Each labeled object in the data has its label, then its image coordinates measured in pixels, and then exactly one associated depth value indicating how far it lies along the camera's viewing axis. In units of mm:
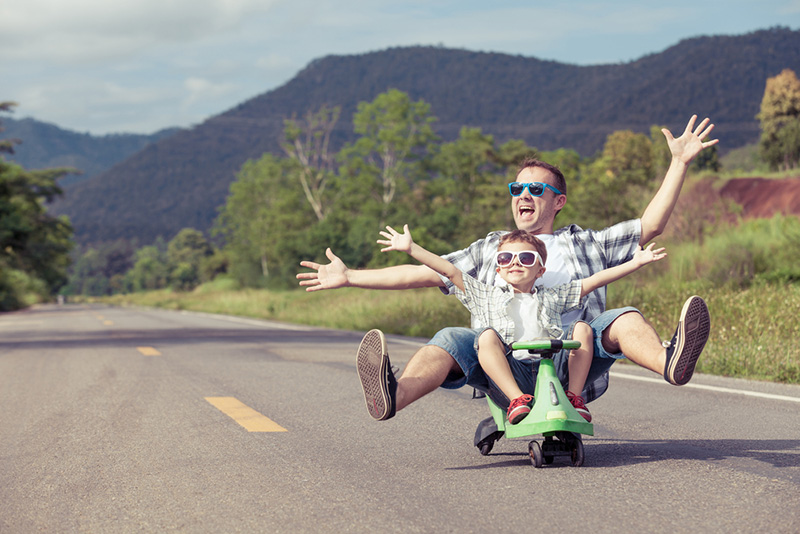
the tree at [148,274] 173125
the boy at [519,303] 4594
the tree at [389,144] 73250
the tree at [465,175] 72750
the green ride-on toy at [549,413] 4395
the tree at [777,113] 63781
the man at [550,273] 4641
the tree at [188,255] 153750
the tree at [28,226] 46250
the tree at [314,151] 69750
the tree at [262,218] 77688
